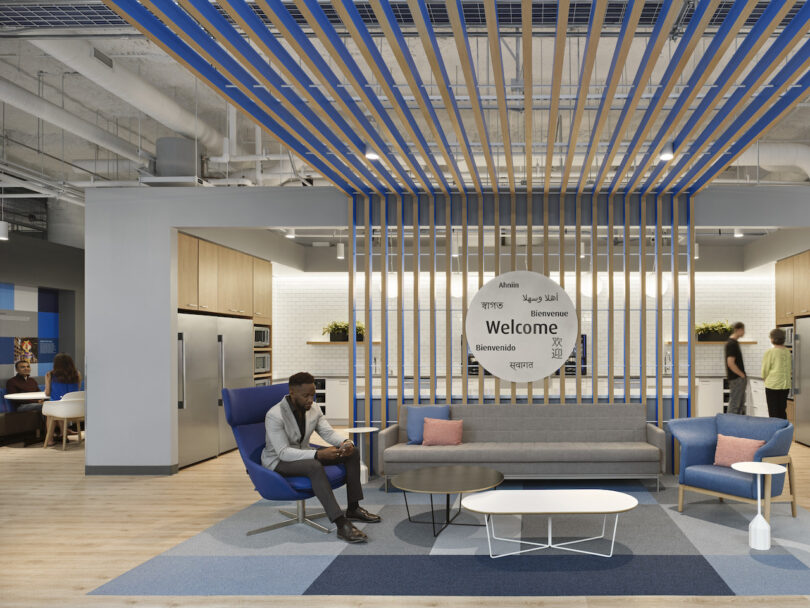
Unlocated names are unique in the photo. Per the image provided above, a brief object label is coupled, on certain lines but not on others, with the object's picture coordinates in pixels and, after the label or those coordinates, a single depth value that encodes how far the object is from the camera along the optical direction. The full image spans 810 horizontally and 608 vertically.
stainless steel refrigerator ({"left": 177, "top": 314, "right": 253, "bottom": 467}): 7.77
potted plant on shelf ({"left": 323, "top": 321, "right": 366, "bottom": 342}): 12.33
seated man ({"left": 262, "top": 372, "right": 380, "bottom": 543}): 5.05
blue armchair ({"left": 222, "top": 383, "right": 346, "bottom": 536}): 5.14
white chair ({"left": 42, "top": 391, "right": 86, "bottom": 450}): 9.45
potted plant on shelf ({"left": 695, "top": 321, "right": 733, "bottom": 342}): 11.34
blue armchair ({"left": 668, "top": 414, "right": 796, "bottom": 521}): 5.32
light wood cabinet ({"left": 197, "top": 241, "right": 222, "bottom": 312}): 8.23
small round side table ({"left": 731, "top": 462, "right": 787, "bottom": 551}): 4.68
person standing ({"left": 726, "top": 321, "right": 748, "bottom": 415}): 8.30
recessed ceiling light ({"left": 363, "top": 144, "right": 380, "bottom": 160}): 5.65
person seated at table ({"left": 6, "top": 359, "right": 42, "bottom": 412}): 9.96
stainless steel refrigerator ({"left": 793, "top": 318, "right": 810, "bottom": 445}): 9.20
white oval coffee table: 4.41
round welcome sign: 7.30
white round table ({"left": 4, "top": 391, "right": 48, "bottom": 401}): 9.65
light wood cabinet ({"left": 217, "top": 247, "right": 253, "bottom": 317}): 8.78
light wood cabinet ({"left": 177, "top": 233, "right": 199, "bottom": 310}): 7.72
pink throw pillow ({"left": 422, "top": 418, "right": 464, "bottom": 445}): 6.79
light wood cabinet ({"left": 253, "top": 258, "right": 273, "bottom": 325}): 9.91
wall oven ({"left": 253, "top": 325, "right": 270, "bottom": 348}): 9.98
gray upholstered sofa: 6.45
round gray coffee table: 4.93
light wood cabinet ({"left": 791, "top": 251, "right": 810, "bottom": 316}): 9.11
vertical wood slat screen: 7.23
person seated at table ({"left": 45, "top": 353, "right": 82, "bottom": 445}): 9.84
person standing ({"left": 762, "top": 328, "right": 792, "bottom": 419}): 8.88
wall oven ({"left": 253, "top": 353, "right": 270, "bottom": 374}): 10.02
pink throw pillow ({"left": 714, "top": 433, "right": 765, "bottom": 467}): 5.62
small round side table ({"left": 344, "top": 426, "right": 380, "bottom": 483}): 6.72
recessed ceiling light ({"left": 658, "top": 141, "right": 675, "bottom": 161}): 5.60
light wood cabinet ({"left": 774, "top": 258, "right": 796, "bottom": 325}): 9.73
